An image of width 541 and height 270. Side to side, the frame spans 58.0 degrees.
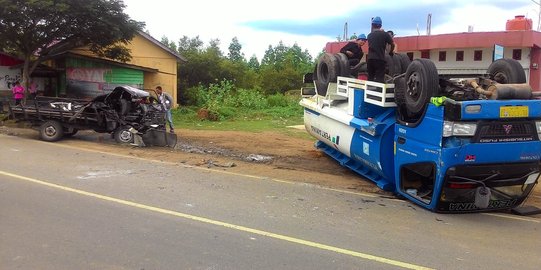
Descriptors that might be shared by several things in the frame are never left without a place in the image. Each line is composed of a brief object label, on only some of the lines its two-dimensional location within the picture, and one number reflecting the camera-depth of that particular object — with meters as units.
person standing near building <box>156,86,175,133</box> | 15.20
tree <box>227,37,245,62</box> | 89.23
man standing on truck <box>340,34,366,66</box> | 10.40
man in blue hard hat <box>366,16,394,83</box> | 8.79
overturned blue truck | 6.44
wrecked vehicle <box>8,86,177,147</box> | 13.88
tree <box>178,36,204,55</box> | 60.49
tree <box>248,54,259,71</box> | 76.53
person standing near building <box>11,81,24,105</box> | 20.02
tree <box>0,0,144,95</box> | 18.50
